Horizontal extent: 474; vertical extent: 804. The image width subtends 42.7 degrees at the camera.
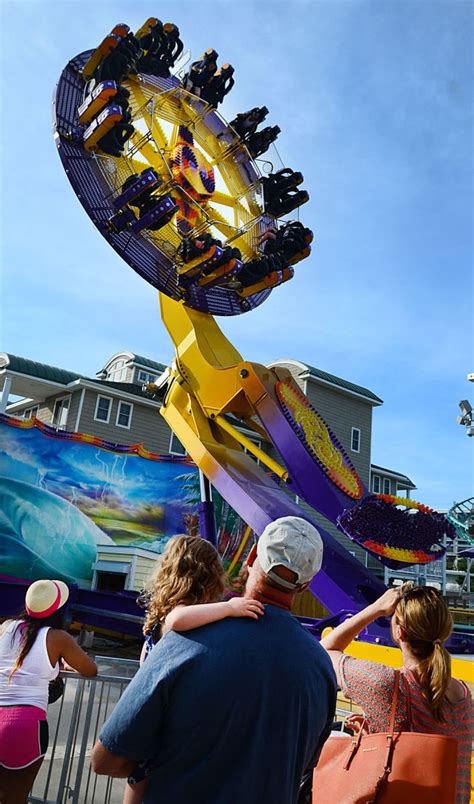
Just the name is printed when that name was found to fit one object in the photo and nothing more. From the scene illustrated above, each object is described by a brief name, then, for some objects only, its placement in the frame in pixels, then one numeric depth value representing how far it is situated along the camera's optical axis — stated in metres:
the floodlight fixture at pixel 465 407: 14.00
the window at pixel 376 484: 22.81
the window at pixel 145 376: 20.23
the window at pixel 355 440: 21.09
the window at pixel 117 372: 20.56
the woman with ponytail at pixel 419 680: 1.71
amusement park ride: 6.43
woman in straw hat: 2.31
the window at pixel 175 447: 18.89
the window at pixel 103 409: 17.34
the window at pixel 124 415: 17.88
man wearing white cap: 1.33
